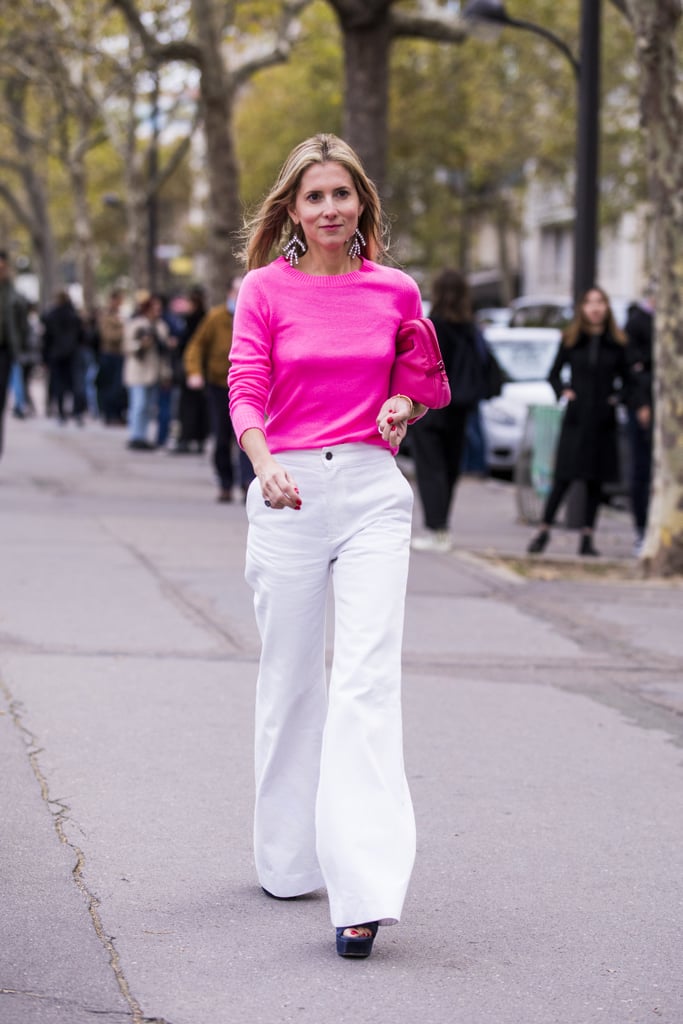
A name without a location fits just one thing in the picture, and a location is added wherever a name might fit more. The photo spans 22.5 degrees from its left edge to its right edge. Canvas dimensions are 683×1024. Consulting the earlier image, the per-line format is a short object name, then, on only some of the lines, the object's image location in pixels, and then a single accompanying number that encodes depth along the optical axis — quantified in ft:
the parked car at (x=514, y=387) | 58.44
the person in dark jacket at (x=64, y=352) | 81.88
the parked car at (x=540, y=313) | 86.38
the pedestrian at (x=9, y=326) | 50.98
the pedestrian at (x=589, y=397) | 38.58
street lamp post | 45.68
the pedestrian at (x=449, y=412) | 38.24
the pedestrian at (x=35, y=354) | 79.30
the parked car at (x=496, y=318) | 88.58
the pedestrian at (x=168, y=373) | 68.39
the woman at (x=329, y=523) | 13.01
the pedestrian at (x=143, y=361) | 66.54
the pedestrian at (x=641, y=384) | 38.68
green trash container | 43.14
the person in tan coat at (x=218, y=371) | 47.44
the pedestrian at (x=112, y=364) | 80.59
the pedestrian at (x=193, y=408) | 65.67
